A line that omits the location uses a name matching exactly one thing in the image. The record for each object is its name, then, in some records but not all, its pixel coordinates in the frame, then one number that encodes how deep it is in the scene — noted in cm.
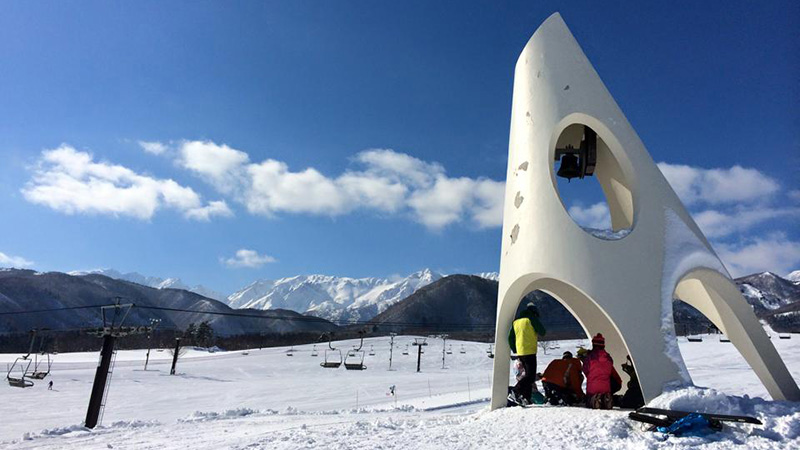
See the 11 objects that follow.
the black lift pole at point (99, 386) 1827
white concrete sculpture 855
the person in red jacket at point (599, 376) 868
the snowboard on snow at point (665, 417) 640
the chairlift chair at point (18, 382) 3347
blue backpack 638
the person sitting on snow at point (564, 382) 982
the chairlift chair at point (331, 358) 4869
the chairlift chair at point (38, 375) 3672
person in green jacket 996
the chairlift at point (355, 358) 4797
